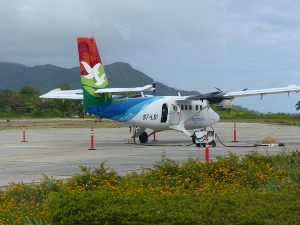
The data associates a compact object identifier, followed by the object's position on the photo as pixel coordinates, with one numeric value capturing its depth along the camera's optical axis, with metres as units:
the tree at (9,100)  155.66
